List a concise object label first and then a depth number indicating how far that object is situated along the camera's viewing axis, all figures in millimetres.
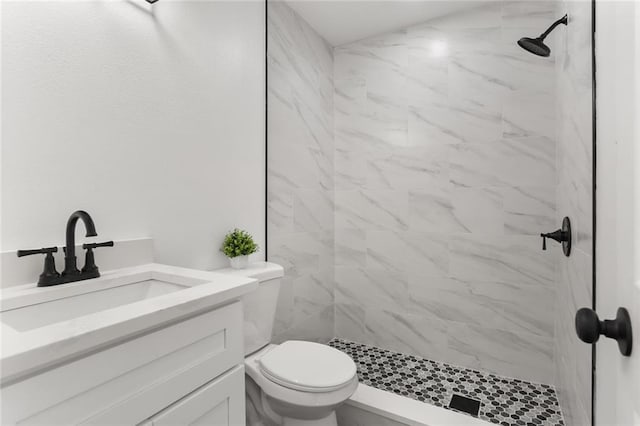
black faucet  1047
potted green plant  1691
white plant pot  1710
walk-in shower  2025
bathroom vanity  645
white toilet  1318
